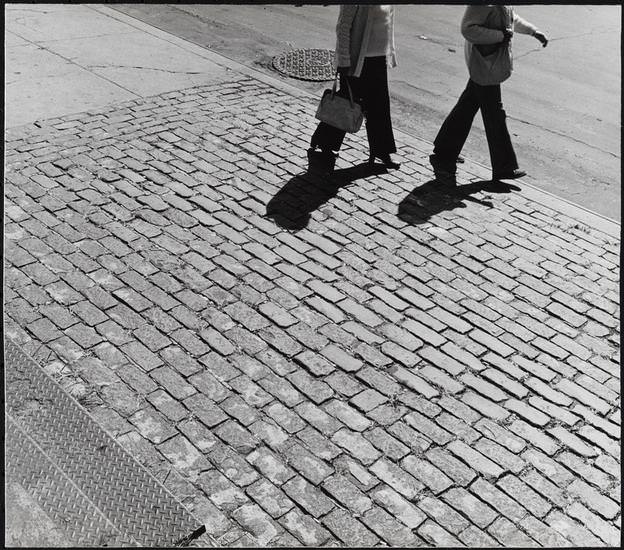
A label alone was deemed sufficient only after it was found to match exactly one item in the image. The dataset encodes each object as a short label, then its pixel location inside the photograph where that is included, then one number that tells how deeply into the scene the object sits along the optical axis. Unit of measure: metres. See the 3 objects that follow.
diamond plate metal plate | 3.71
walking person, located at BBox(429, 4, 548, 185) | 7.06
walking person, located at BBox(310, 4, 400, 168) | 6.89
